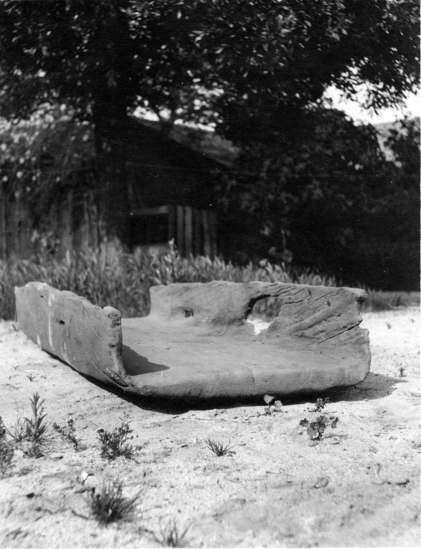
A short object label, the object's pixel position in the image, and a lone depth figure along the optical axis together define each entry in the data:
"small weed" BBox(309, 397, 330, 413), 3.27
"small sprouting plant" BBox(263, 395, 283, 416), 3.28
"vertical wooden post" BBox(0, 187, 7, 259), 10.62
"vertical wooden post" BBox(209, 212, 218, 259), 9.90
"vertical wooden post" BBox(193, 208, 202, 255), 9.74
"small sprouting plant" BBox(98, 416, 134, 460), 2.59
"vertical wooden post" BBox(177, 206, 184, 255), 9.61
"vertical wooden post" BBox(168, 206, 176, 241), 9.55
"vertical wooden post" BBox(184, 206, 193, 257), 9.66
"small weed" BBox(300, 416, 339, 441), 2.81
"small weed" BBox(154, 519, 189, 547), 1.90
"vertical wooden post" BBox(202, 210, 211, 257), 9.84
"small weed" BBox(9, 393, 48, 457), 2.61
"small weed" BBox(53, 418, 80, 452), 2.73
